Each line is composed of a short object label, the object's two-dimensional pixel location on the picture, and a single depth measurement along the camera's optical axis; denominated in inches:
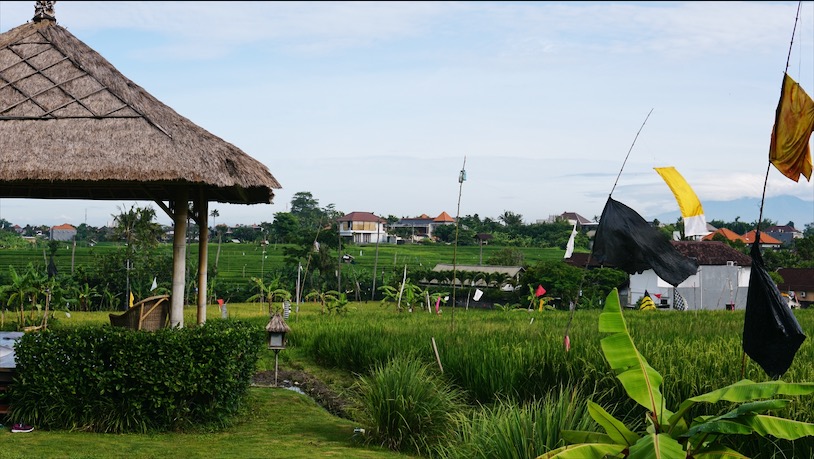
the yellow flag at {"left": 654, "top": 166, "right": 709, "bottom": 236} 300.8
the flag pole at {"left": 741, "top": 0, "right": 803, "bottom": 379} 216.2
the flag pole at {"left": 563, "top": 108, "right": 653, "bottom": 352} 327.9
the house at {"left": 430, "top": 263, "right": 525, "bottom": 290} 1231.5
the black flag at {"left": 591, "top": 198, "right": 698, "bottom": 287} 302.8
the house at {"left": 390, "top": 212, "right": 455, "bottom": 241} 3024.4
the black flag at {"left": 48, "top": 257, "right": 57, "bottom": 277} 812.1
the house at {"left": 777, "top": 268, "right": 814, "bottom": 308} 1526.8
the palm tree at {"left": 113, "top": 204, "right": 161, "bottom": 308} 1013.8
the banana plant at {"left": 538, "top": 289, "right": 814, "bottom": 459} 168.7
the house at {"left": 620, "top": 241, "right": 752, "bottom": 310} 1317.7
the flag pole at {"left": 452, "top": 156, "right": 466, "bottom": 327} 388.6
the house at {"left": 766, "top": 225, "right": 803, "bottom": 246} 3862.2
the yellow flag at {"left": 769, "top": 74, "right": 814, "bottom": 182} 221.9
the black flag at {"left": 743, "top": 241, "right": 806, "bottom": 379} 221.3
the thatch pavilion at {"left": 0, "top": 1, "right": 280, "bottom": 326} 312.2
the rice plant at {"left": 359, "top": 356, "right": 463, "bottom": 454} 280.4
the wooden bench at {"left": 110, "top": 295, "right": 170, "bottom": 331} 391.2
